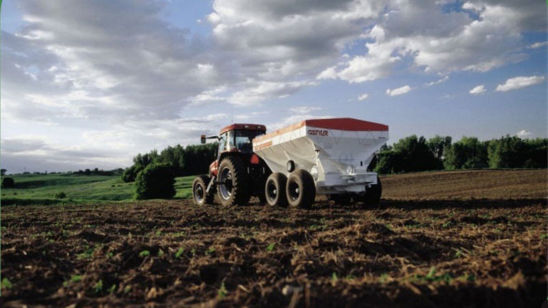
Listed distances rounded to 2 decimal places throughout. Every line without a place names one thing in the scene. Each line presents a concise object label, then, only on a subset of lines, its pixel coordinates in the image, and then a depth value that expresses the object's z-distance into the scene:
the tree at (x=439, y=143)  73.46
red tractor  12.43
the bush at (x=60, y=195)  31.92
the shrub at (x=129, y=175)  55.50
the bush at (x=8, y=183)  56.47
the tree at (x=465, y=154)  66.06
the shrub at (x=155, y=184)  29.75
